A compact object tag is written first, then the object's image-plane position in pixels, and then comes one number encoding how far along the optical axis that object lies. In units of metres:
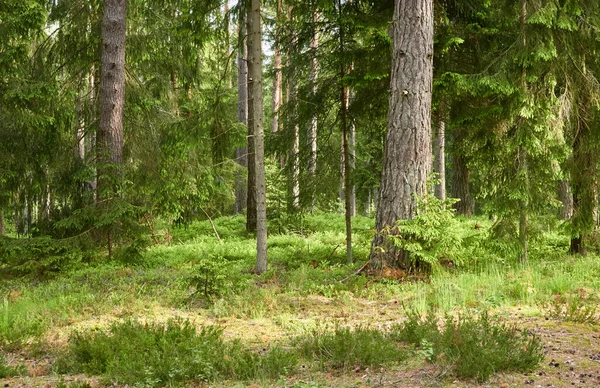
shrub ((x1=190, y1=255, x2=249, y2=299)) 8.37
